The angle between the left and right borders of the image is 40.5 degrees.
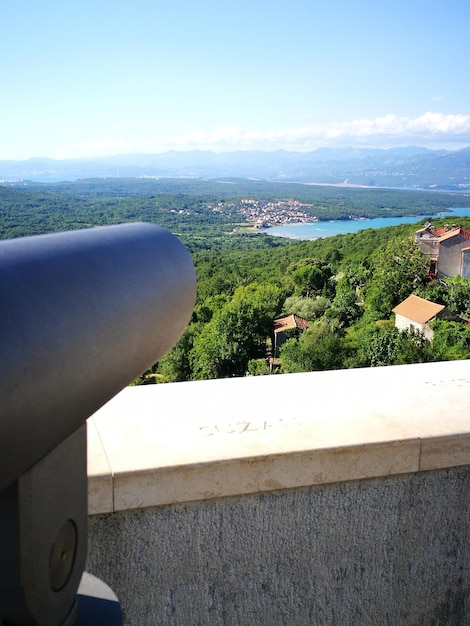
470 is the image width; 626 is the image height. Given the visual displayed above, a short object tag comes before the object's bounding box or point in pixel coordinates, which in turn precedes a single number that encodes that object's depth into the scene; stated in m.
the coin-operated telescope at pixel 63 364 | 0.54
